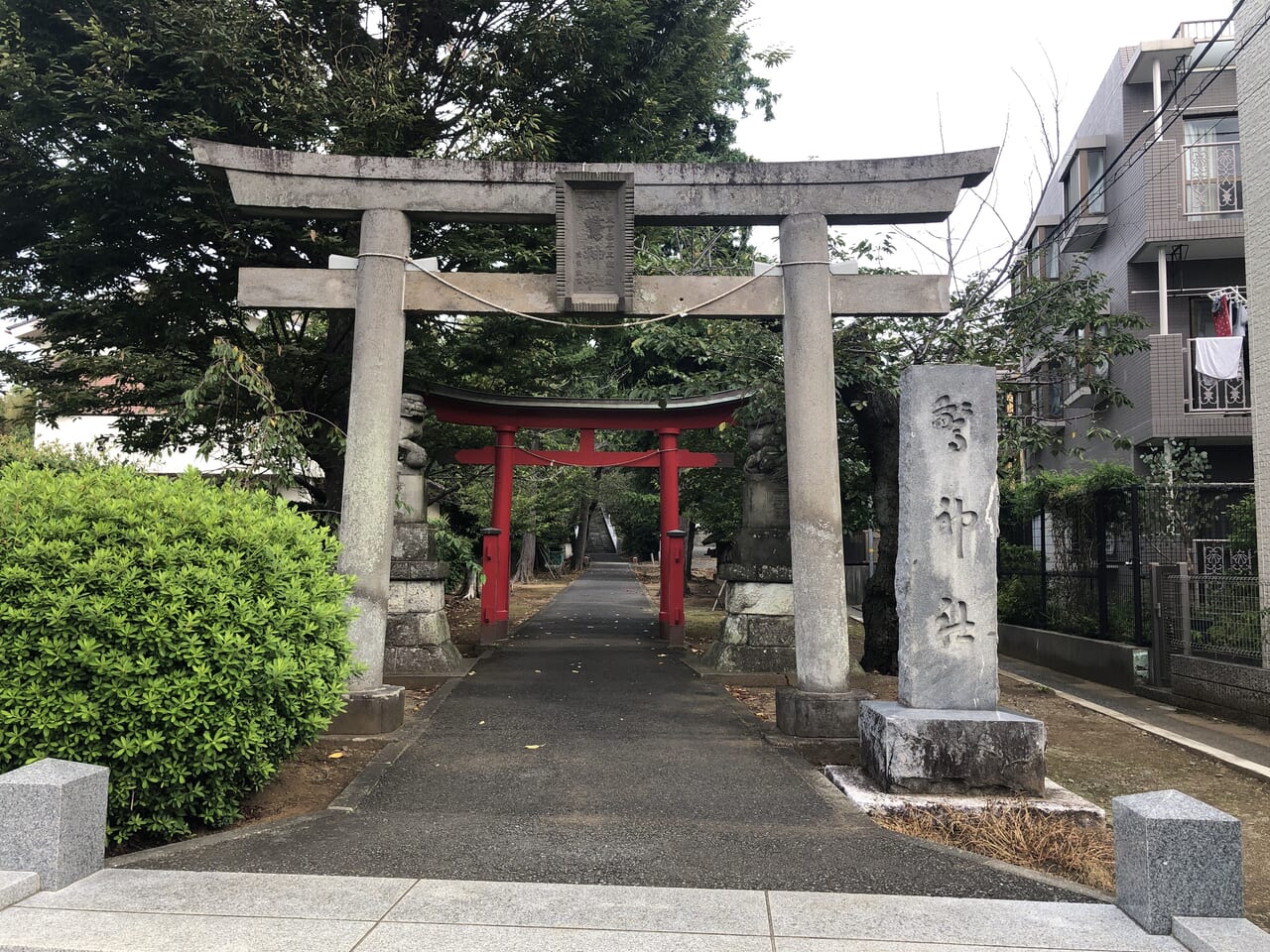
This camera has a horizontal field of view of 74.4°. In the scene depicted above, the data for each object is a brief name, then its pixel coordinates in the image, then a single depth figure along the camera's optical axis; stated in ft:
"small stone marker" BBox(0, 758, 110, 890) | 12.50
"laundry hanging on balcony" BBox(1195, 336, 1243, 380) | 47.29
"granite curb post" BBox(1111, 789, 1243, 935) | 11.54
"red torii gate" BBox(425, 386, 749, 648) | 48.06
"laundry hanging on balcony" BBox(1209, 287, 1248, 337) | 47.96
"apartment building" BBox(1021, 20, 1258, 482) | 48.96
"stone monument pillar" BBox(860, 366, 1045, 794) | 19.21
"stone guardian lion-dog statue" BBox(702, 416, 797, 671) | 37.09
